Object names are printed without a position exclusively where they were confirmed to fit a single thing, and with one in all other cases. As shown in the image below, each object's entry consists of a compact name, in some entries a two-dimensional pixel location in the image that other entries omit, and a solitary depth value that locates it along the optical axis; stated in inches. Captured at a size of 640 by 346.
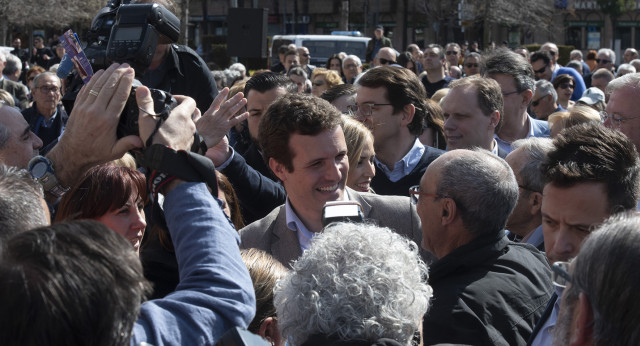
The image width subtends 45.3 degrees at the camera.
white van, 951.0
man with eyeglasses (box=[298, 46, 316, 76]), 610.4
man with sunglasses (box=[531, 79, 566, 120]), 306.7
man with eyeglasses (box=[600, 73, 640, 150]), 177.3
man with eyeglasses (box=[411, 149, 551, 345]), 108.3
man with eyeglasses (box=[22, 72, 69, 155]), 353.1
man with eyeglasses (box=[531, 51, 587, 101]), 425.7
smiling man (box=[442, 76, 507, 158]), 205.0
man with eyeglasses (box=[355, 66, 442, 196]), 192.7
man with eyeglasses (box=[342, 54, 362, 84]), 487.5
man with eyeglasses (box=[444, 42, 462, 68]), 599.5
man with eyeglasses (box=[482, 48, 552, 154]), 236.7
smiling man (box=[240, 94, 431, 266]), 141.3
